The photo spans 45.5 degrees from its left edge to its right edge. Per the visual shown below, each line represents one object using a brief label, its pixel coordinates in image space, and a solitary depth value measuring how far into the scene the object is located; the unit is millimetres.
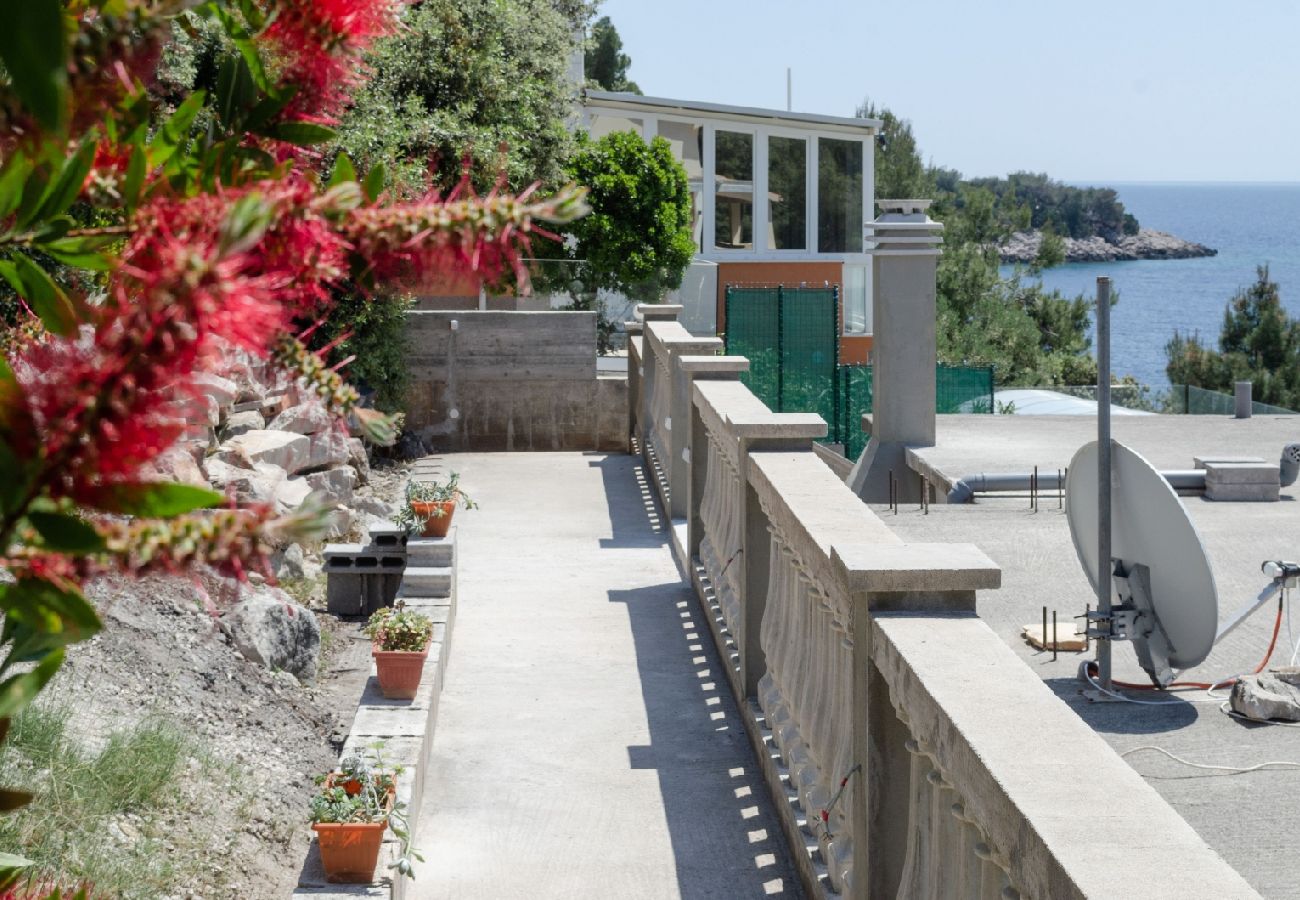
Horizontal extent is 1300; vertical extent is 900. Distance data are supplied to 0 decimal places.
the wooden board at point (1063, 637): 8719
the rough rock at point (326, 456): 13322
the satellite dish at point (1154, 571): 7297
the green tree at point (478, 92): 17516
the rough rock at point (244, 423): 13453
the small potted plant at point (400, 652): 6828
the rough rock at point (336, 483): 12961
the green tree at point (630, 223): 20391
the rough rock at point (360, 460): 14711
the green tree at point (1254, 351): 45250
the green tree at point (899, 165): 63812
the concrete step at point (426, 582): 8586
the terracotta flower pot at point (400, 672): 6820
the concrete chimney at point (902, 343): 15711
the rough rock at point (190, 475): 8953
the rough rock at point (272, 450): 12523
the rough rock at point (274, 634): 8242
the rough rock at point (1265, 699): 7387
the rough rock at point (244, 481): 11219
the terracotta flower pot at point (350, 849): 5004
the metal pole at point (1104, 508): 7266
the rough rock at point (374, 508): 12891
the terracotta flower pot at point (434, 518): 9008
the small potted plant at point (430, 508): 9023
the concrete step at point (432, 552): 8680
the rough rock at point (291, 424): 13870
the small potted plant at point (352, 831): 5016
